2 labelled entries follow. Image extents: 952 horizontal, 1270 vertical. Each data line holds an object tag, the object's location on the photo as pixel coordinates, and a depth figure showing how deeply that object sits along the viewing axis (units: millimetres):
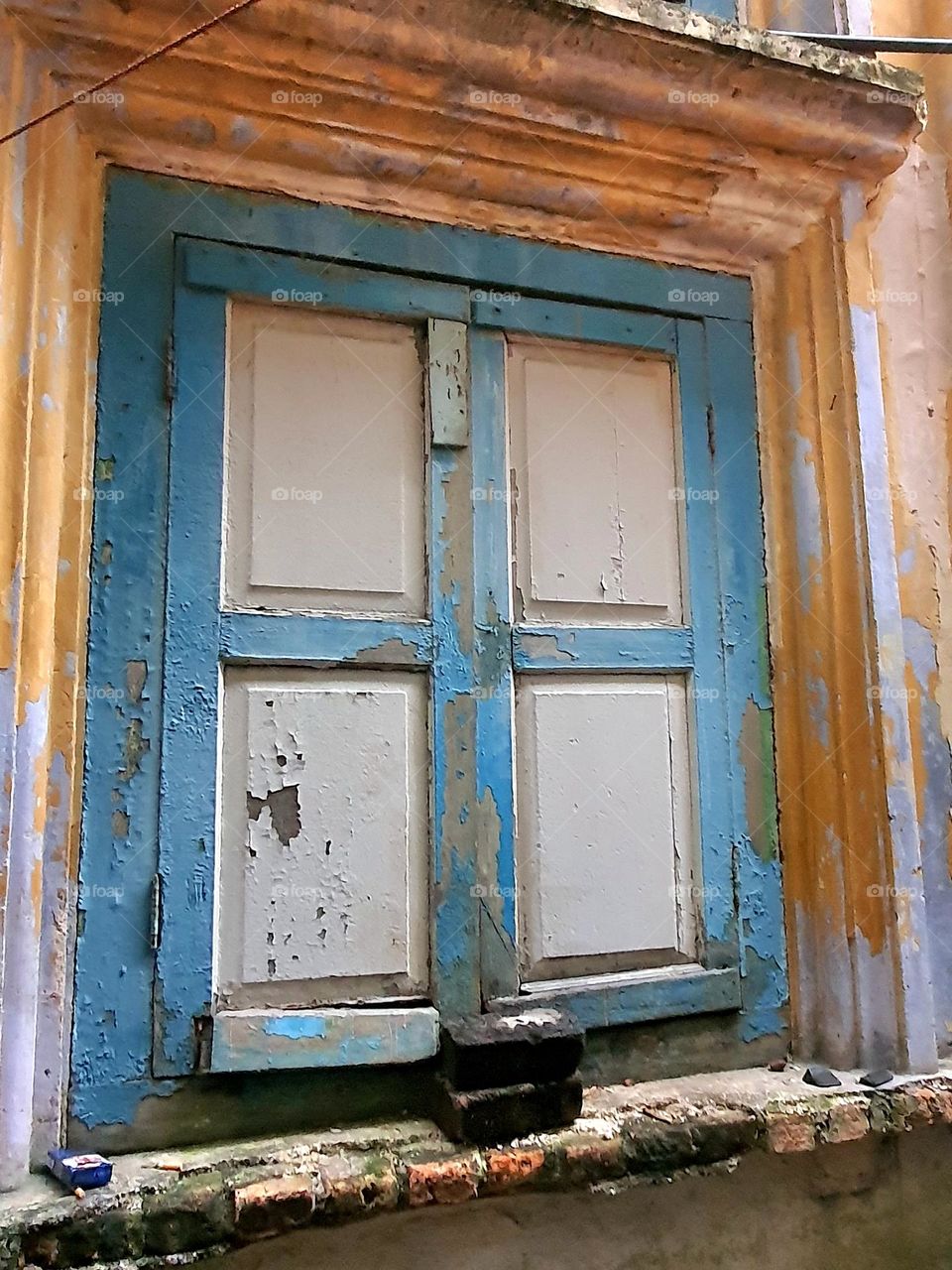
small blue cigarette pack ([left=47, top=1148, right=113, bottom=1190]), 1305
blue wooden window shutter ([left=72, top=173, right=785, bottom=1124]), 1496
